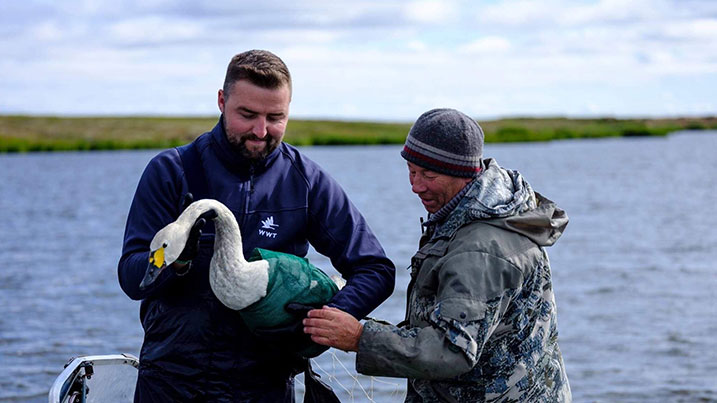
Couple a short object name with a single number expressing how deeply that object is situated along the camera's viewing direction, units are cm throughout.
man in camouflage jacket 371
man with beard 429
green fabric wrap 421
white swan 412
